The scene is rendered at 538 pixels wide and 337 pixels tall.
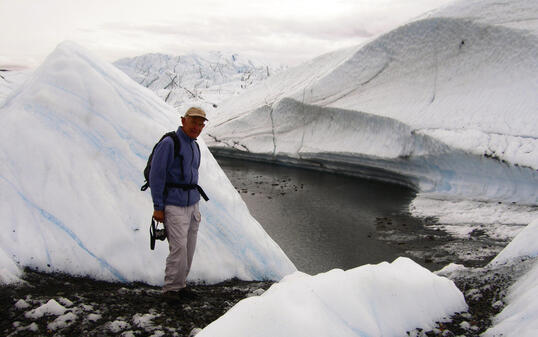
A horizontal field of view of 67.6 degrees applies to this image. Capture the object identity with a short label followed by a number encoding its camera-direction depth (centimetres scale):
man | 345
